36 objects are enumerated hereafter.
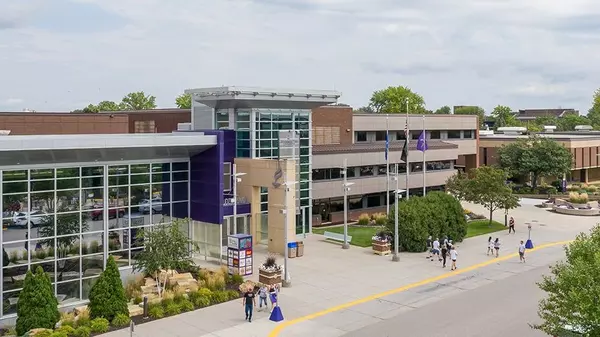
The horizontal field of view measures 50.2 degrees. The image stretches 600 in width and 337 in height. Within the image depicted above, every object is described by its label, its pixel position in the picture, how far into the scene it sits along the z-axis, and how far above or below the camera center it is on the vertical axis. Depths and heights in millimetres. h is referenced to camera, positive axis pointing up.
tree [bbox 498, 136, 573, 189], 77062 +879
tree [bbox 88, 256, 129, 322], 26547 -5368
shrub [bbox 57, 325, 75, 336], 24828 -6308
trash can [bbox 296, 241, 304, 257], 39872 -5160
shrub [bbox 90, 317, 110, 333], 25406 -6297
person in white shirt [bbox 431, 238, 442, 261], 38438 -4934
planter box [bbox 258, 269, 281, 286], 32125 -5571
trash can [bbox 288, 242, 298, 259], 39531 -5176
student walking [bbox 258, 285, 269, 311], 28391 -5748
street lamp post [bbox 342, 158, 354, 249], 42781 -4521
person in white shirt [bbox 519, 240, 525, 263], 38531 -5215
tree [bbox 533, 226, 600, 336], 18156 -3731
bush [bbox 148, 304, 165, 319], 27547 -6256
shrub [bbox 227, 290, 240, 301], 30456 -6144
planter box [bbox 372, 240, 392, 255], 40406 -5139
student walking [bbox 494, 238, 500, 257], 40000 -4967
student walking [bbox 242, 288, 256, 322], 26719 -5725
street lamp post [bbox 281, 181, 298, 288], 32250 -5588
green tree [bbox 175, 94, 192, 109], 132988 +14047
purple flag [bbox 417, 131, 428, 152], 45781 +1615
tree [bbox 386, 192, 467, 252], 41094 -3594
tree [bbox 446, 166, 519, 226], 50719 -1938
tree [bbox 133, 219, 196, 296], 30625 -4124
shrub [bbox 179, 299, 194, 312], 28578 -6217
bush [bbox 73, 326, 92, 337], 24953 -6428
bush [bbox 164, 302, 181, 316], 28016 -6254
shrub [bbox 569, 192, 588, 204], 65312 -3426
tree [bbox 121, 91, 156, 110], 143375 +14903
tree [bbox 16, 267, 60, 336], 24859 -5393
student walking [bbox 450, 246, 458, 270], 36338 -5176
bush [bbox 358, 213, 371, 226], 54094 -4557
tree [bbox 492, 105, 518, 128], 184250 +14442
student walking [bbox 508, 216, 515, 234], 49222 -4599
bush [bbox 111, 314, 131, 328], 26219 -6316
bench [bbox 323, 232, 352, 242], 44812 -4947
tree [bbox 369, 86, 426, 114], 135125 +14207
